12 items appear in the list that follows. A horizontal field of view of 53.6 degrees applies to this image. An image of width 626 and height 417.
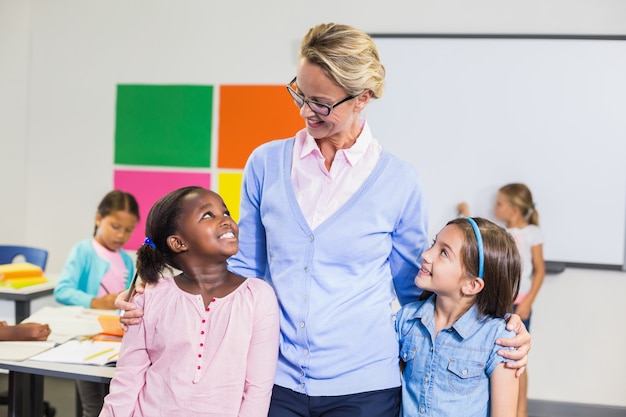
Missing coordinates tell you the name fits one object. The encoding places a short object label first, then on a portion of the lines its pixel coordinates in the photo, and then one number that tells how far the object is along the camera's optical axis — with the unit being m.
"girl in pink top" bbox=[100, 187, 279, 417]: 1.42
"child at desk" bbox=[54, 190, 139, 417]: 2.91
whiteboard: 3.63
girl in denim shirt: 1.49
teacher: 1.39
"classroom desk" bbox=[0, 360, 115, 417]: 1.81
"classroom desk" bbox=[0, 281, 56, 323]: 2.94
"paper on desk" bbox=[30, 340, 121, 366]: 1.91
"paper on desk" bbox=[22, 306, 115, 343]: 2.22
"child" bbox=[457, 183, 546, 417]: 3.52
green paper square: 4.02
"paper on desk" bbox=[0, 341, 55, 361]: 1.93
